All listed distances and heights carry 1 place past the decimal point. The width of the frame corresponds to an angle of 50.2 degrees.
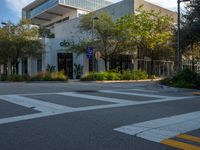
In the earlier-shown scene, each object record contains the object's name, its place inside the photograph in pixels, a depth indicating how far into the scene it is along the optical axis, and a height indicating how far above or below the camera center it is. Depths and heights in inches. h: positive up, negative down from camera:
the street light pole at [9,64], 1063.6 +40.4
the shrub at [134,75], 915.9 -22.7
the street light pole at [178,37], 584.4 +88.7
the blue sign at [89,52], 893.4 +76.3
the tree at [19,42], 1023.1 +138.8
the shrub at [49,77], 871.0 -26.8
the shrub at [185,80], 537.8 -28.0
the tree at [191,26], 583.6 +120.3
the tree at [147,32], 1041.2 +189.6
